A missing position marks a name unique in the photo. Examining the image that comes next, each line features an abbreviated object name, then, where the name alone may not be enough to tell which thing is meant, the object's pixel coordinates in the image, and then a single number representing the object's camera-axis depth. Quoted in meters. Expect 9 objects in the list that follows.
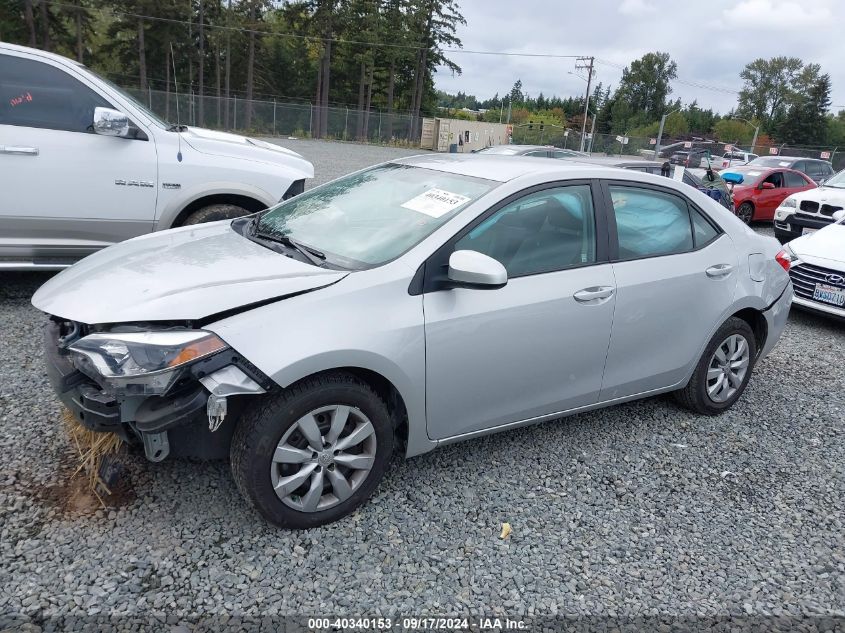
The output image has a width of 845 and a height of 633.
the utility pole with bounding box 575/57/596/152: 55.12
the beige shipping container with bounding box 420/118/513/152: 43.59
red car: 14.45
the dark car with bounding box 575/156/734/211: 10.28
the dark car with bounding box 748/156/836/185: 17.11
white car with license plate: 6.64
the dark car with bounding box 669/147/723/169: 26.32
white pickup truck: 4.93
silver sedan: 2.52
